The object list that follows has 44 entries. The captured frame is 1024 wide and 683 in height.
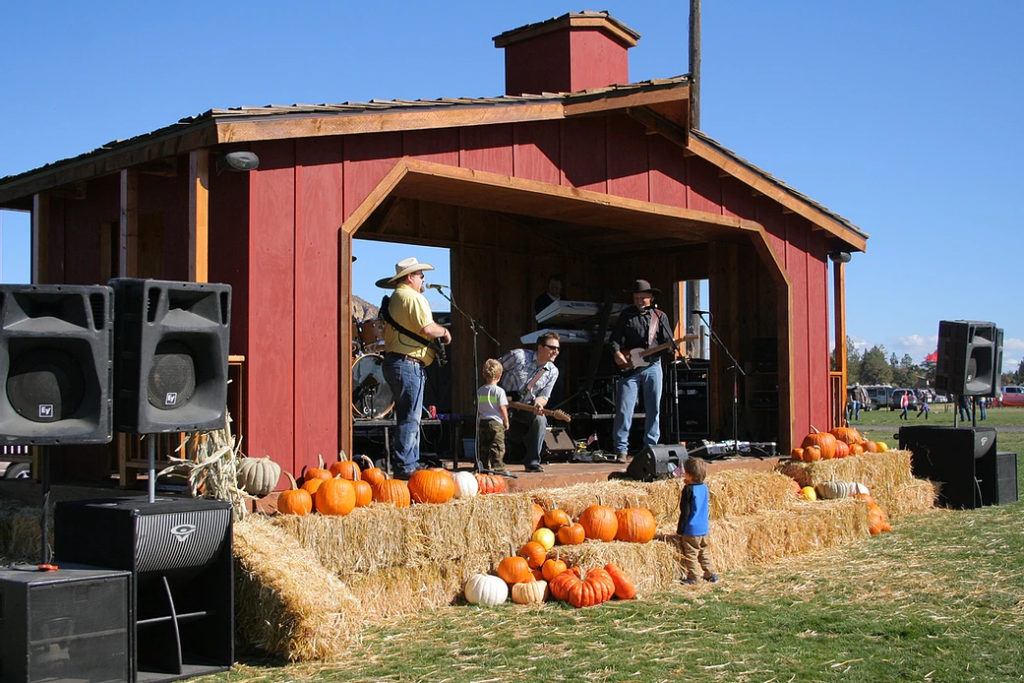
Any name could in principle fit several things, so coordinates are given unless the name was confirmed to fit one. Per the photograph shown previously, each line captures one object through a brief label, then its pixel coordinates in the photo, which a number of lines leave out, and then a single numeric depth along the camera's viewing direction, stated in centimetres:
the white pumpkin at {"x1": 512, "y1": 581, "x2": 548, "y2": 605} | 659
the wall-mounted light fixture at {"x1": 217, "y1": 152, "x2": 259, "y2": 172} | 666
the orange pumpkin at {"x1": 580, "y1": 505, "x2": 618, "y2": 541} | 738
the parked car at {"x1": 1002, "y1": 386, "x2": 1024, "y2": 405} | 5497
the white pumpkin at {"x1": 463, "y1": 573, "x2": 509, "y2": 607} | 657
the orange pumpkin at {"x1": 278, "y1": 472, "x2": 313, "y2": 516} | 623
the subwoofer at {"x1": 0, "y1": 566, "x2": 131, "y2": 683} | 424
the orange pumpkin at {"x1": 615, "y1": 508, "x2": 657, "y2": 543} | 746
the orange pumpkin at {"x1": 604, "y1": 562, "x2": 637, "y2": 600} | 673
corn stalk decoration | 598
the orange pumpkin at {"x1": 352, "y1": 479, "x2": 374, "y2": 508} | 649
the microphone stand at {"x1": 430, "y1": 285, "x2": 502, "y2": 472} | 812
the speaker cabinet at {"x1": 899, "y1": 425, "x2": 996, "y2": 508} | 1130
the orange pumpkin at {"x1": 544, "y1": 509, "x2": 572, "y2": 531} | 733
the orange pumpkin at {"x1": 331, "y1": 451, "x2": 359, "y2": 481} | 689
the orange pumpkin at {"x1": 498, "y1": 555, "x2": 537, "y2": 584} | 674
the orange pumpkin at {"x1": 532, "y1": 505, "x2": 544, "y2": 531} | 723
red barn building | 695
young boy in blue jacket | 736
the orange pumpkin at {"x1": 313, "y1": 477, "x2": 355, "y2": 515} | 626
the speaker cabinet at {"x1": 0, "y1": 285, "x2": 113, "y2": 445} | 485
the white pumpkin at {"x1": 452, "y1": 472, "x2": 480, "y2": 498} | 710
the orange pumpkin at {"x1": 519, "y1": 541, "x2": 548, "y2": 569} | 691
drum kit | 1107
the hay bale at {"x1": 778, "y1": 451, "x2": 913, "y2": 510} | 1036
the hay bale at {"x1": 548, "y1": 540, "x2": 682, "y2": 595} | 689
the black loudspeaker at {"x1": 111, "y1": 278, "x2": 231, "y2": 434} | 512
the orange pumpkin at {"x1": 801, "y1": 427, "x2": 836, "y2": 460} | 1075
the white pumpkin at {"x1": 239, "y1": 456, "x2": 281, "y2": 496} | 637
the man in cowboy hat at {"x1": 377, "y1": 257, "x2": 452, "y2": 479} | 752
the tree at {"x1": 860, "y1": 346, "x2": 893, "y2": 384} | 9056
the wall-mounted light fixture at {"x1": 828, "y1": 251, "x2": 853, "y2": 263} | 1267
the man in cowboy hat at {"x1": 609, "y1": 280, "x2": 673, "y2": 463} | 988
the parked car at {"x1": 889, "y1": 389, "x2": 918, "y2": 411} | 5277
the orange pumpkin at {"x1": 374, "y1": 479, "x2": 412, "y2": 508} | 663
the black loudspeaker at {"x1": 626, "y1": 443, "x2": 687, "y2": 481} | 866
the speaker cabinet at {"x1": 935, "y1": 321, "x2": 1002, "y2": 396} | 1195
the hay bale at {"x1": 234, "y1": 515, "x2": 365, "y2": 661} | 517
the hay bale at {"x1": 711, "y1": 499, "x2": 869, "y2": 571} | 782
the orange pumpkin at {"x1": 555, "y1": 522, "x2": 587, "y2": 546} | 718
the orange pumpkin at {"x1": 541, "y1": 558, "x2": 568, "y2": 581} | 683
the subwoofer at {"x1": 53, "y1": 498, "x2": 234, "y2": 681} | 481
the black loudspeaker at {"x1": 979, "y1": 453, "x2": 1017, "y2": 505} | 1144
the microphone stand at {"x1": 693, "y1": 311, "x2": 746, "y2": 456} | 1079
